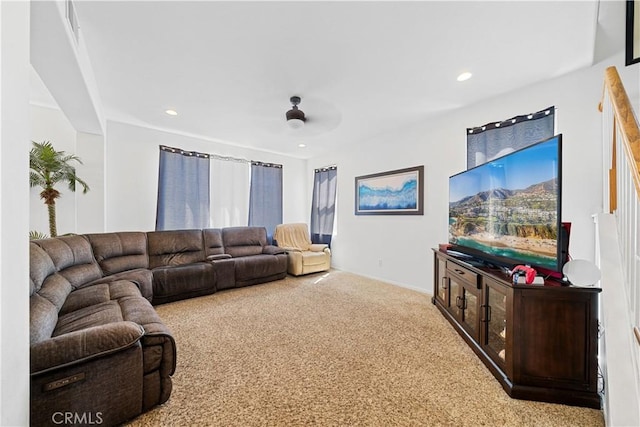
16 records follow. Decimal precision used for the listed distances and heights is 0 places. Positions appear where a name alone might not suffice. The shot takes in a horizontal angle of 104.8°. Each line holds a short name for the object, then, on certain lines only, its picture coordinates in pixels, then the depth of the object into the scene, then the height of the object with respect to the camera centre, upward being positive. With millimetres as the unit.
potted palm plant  2904 +490
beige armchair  4562 -705
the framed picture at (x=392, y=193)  3790 +397
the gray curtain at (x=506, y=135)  2553 +936
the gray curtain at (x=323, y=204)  5352 +249
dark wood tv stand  1481 -785
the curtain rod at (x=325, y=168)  5296 +1047
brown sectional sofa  1182 -722
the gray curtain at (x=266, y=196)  5215 +402
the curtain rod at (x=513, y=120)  2533 +1086
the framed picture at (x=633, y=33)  1630 +1260
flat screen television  1544 +63
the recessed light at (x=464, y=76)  2410 +1406
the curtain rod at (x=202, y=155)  4176 +1103
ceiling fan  2812 +1146
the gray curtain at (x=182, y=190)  4113 +419
